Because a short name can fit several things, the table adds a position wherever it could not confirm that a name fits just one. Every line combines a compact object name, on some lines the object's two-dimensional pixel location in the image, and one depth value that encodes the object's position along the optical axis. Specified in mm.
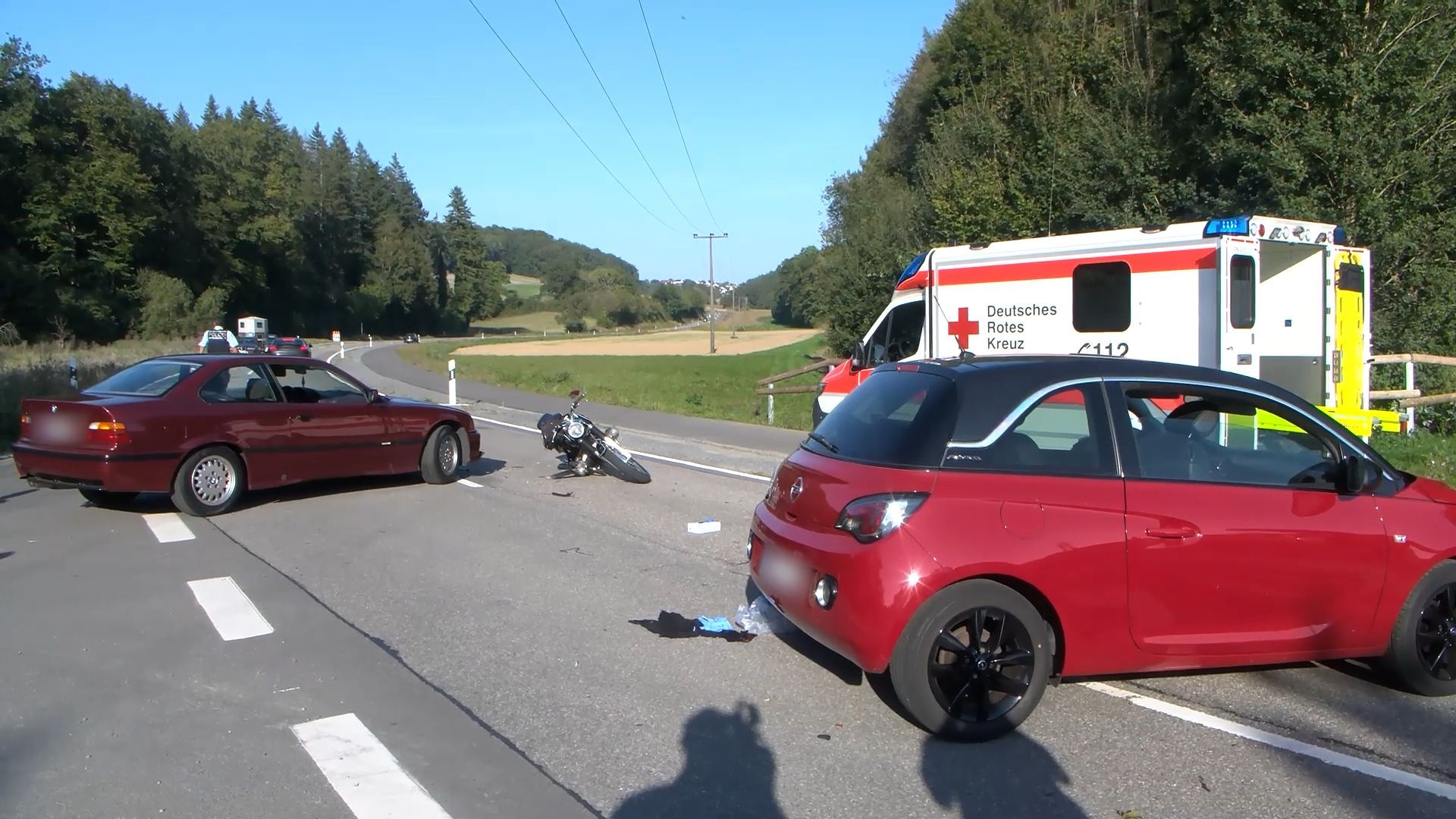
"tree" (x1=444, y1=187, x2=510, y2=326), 149875
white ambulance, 10883
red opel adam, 4770
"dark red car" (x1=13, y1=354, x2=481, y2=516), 9758
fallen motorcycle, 12695
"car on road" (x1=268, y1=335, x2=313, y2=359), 45406
